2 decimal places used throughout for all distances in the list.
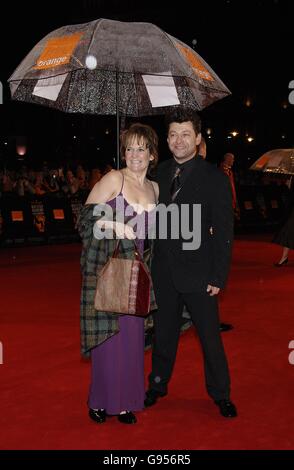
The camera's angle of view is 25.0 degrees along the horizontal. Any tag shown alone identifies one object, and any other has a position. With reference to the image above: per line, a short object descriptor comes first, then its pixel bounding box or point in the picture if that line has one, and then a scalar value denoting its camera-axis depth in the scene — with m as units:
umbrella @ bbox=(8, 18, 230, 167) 4.41
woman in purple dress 4.39
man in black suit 4.47
